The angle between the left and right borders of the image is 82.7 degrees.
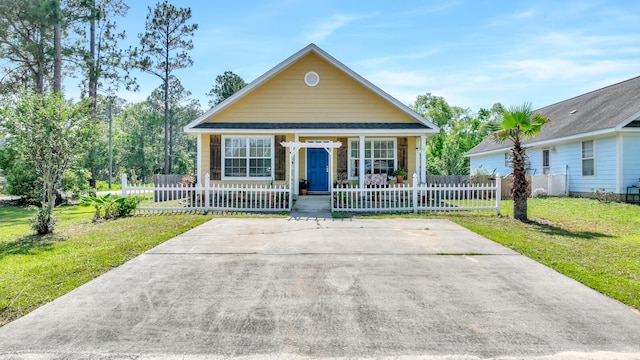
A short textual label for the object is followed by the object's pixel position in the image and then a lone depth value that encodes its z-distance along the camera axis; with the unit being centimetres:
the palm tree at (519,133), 1053
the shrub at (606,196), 1496
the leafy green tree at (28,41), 1758
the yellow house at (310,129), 1552
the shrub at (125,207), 1128
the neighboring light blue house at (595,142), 1490
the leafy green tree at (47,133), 800
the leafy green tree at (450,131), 2923
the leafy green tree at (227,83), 3981
